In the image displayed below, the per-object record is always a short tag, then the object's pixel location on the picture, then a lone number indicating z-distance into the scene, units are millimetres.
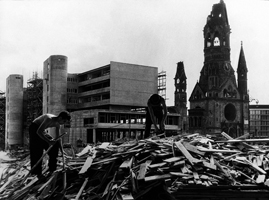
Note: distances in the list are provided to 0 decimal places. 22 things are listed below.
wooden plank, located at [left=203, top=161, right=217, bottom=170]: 7368
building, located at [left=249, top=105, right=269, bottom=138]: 124188
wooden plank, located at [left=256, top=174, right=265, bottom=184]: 7131
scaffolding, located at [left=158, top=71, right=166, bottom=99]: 78762
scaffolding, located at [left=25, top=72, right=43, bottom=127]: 78312
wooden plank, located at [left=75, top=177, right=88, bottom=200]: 7453
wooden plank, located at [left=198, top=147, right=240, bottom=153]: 8039
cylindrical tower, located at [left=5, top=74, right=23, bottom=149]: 82312
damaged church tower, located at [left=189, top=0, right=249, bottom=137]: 86938
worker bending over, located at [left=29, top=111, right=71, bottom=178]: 8297
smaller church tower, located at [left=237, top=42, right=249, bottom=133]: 91000
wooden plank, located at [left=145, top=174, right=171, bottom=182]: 7035
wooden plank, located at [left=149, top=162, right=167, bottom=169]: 7463
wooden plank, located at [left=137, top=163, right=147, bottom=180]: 7137
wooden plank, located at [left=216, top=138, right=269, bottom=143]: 9225
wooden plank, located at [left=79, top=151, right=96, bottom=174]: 8070
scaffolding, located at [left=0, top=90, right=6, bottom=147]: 90312
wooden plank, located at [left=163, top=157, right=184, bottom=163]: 7525
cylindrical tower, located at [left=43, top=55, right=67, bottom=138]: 69500
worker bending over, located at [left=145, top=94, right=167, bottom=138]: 11734
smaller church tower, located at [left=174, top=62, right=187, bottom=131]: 91625
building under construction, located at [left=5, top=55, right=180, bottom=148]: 63281
